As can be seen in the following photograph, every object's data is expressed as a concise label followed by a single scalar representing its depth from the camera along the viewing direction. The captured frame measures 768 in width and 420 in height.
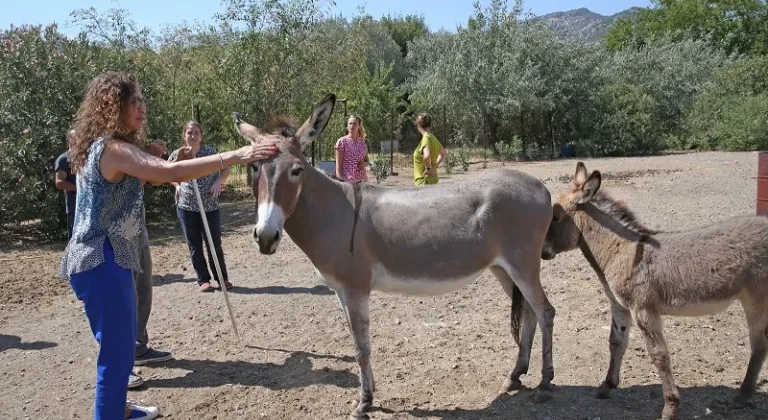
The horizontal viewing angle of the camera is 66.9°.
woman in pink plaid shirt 7.82
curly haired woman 3.21
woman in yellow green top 8.20
